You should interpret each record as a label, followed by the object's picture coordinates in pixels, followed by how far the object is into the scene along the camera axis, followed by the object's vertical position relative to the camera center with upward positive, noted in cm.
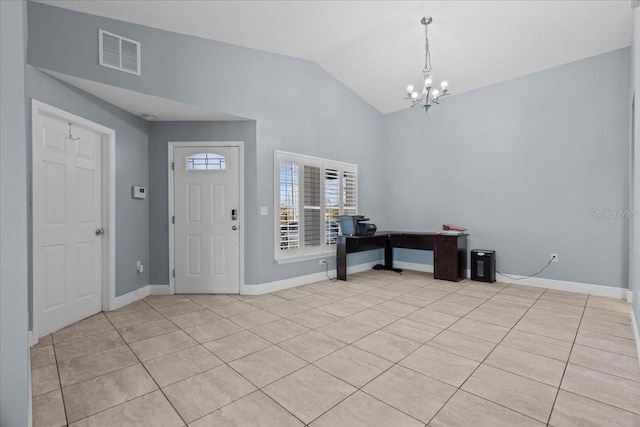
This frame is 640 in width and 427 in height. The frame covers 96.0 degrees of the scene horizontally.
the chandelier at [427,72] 368 +184
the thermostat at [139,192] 382 +27
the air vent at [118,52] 294 +168
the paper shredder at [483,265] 464 -90
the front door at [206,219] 412 -11
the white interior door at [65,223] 278 -12
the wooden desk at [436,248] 481 -66
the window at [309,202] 441 +15
